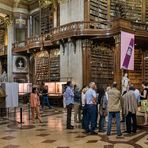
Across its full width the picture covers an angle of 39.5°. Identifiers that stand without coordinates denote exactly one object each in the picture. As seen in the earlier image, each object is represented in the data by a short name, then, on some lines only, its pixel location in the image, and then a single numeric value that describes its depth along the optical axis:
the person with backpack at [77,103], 6.27
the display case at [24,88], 12.83
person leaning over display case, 10.25
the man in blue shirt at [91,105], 5.21
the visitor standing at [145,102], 5.68
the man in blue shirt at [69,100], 5.80
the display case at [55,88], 11.06
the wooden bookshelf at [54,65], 12.14
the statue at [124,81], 9.41
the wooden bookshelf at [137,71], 11.60
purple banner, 9.67
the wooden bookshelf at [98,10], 10.88
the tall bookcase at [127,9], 11.35
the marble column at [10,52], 14.65
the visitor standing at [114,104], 4.97
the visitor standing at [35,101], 6.75
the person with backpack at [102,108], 5.31
